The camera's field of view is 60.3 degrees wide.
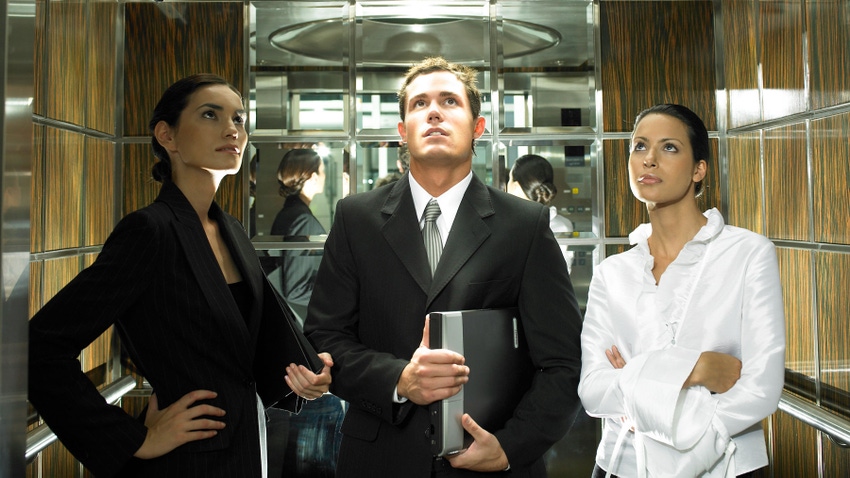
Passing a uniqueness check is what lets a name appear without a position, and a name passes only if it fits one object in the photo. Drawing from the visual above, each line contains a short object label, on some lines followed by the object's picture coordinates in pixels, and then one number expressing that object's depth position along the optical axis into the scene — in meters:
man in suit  1.91
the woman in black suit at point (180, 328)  1.82
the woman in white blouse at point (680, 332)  1.78
